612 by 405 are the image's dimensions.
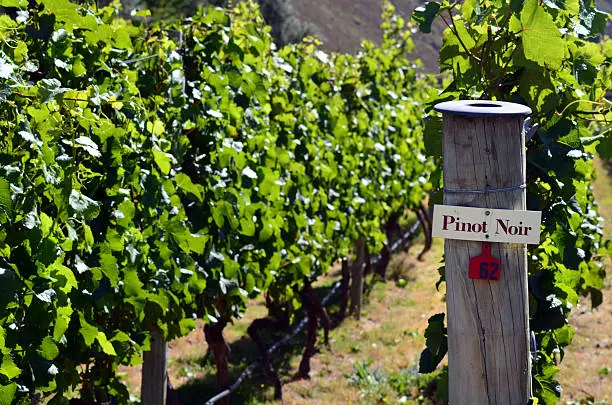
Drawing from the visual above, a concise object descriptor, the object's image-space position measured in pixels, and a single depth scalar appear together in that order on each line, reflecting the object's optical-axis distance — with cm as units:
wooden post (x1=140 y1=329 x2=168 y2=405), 531
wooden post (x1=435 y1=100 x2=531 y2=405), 235
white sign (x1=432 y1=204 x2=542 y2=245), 231
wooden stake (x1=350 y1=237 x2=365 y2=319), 985
